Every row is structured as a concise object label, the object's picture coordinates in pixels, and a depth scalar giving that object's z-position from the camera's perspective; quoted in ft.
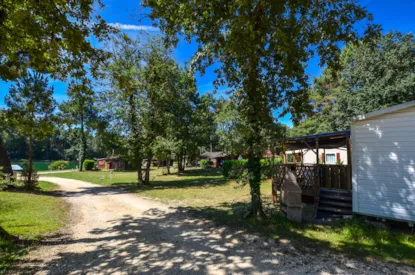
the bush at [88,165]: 125.59
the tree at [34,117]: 16.28
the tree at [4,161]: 41.09
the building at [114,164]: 143.33
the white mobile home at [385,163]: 20.04
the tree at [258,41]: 17.49
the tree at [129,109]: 47.80
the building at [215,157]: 155.31
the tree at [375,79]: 50.98
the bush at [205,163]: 142.57
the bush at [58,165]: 137.70
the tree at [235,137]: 22.04
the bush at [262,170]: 22.62
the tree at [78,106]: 18.36
